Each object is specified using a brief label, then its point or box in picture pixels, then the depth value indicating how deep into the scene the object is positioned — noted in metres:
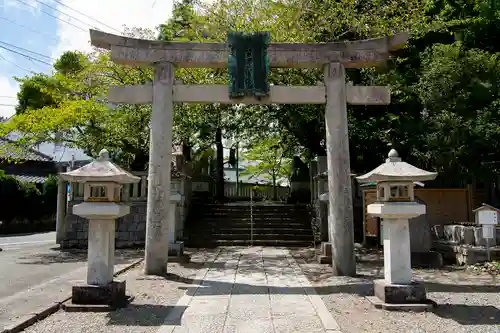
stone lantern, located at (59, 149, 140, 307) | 6.63
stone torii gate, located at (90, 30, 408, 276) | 9.45
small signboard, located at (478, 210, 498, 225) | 10.71
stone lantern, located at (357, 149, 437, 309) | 6.66
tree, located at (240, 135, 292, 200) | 29.44
